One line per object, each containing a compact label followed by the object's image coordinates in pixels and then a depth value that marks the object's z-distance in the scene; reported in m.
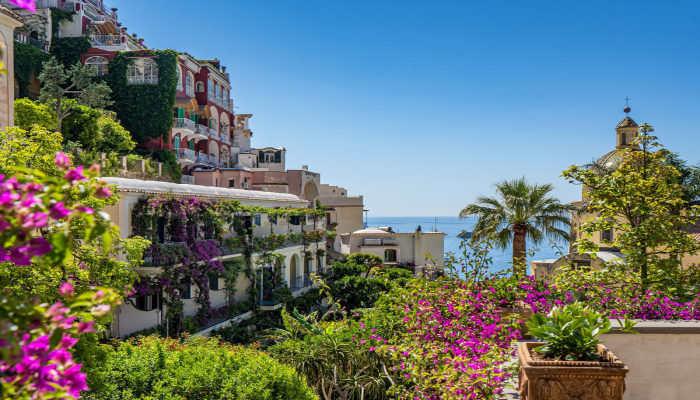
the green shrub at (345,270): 34.31
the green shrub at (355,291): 28.31
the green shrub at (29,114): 26.12
